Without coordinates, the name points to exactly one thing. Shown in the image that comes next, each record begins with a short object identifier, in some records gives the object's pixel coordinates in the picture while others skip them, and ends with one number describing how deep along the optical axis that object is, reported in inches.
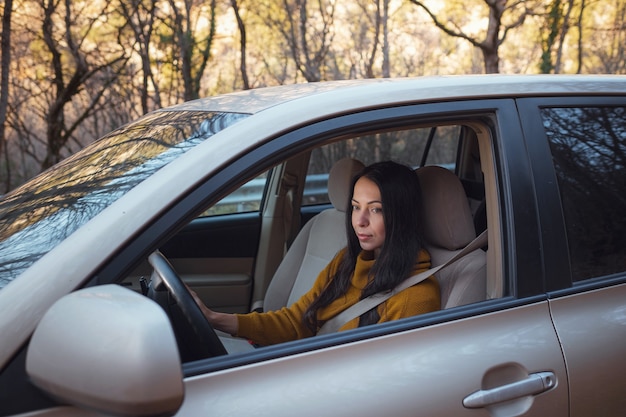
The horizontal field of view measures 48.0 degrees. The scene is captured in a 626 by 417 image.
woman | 87.4
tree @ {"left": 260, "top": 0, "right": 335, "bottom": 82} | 383.9
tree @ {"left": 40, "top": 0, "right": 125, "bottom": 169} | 315.3
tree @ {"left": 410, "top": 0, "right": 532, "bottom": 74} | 322.7
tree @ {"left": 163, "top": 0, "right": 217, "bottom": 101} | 364.8
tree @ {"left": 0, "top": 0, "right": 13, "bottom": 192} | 207.6
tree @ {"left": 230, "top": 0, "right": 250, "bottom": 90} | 339.9
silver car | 51.5
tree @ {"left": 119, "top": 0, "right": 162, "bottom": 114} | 336.8
